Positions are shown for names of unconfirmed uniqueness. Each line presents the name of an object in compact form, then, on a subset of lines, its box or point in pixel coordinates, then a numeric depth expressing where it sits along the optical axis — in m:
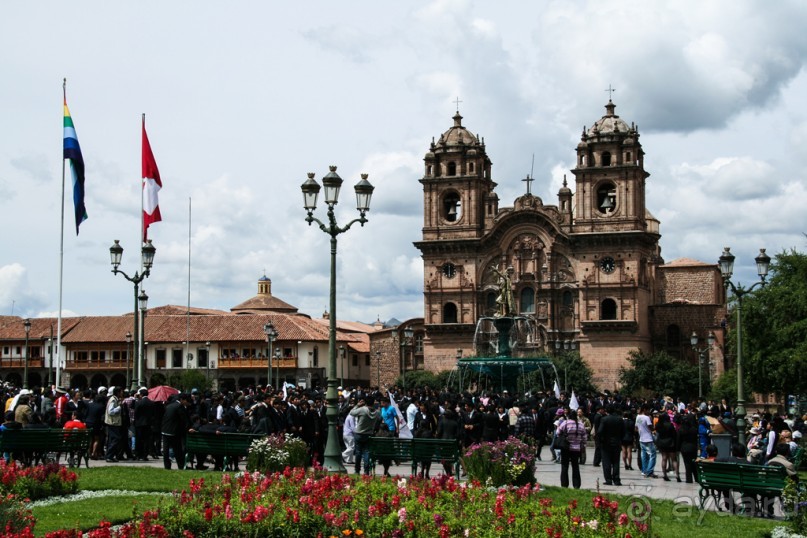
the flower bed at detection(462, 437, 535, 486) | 16.06
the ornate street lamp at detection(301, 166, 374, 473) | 17.69
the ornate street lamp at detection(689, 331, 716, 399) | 69.19
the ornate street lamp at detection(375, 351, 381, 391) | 78.36
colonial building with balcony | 82.56
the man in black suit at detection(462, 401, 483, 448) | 22.84
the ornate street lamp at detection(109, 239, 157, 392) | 26.34
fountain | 44.53
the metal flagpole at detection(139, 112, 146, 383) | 26.77
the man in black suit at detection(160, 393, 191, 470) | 19.88
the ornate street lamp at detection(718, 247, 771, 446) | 24.06
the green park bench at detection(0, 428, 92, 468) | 17.66
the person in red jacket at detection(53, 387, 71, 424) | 22.03
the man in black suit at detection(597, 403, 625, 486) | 19.48
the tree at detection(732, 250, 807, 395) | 39.28
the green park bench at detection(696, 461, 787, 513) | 15.09
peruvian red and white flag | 28.81
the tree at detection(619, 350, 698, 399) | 66.31
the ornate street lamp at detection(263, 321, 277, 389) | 44.63
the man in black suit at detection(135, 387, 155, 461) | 21.36
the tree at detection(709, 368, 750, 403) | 55.88
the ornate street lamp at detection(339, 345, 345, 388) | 87.81
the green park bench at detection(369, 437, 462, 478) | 18.64
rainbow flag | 29.30
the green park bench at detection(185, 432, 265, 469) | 18.98
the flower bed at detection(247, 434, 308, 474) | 16.23
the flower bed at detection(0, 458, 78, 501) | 13.64
